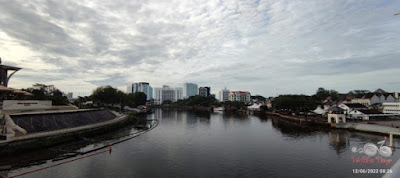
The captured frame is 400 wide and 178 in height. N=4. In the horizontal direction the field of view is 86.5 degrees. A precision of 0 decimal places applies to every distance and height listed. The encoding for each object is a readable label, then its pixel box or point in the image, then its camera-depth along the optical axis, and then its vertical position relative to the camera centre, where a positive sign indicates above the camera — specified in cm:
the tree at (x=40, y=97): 5486 -38
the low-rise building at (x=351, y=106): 6531 -312
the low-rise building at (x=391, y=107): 6636 -361
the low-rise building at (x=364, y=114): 5744 -482
